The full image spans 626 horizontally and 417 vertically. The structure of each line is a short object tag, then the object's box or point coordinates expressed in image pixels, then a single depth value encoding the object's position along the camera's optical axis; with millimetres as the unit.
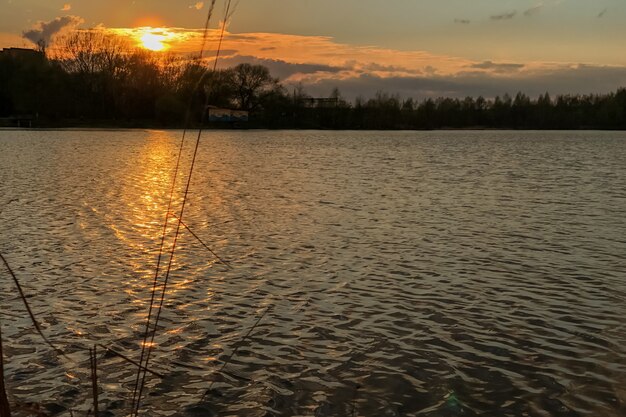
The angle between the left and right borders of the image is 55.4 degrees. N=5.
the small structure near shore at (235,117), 161112
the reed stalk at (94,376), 3117
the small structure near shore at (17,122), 125938
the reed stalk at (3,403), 2846
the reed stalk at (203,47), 3084
